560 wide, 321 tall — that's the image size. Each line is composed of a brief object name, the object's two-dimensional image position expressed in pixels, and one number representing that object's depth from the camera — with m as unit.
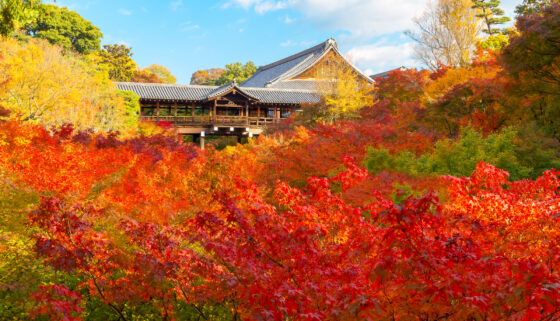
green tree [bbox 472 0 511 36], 30.86
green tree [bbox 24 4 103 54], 37.12
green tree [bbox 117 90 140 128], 23.66
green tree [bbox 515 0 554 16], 25.02
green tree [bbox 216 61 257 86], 53.22
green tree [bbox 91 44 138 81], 41.09
